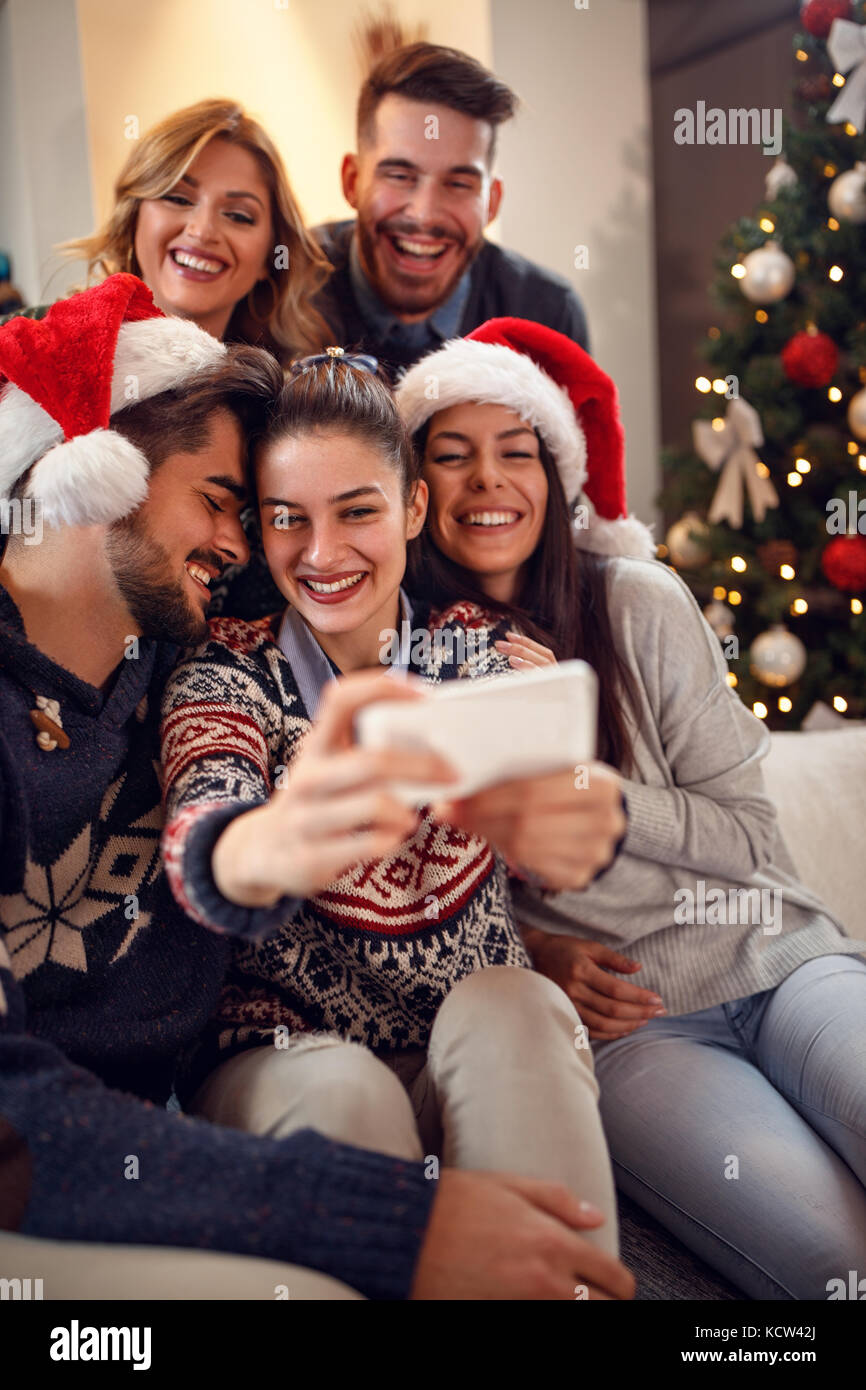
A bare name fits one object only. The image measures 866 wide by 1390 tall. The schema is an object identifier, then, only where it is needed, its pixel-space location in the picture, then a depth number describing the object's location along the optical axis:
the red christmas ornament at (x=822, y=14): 2.68
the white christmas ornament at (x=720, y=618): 2.96
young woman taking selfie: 0.79
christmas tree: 2.71
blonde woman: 1.79
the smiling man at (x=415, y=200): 2.11
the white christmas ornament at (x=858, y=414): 2.65
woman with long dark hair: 1.41
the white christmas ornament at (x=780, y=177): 2.79
